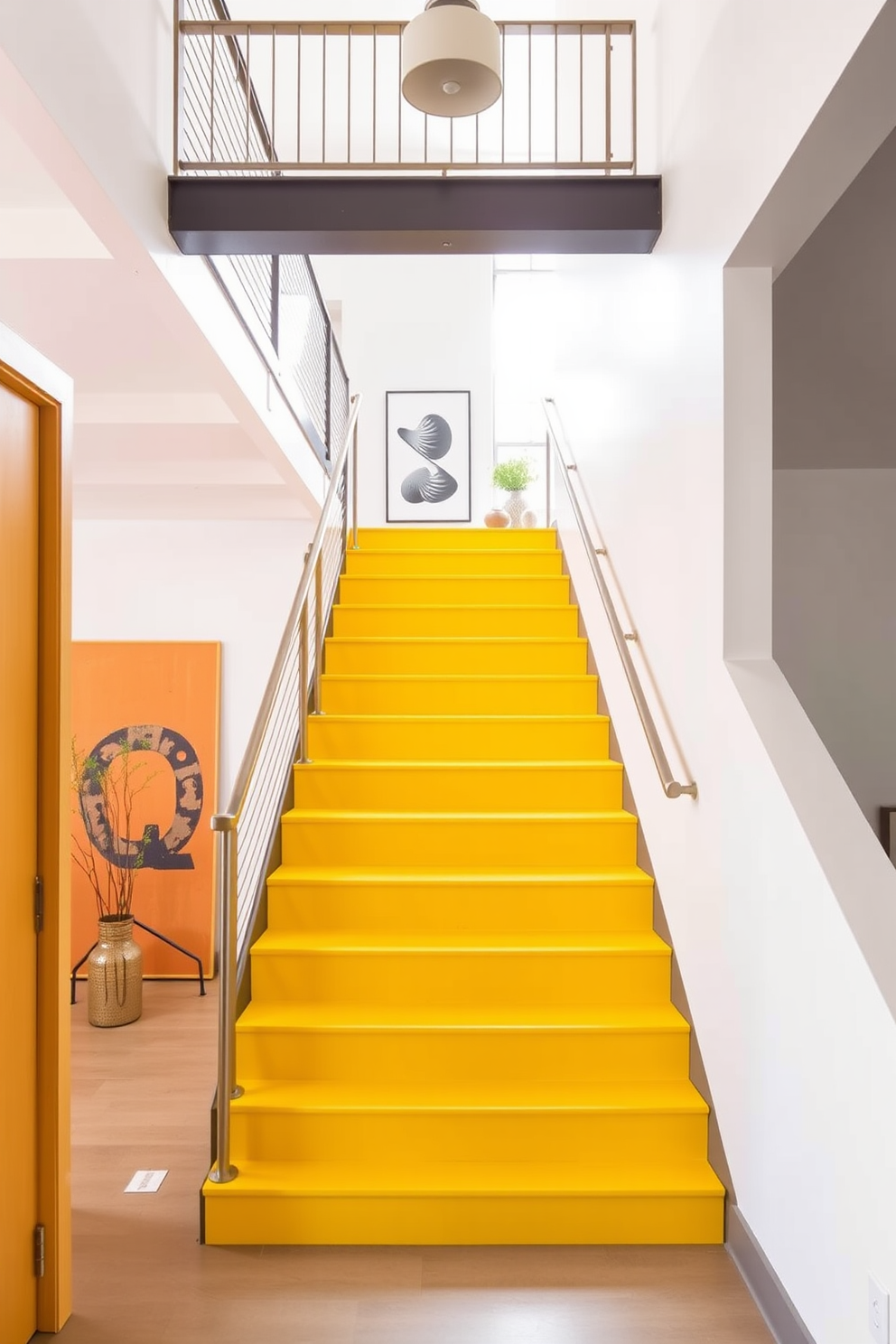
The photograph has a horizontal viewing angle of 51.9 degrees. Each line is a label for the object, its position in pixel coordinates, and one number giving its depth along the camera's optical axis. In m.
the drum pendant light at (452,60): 2.50
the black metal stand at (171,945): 5.27
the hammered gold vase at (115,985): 4.66
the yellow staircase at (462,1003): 2.50
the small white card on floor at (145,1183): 2.83
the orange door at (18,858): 2.07
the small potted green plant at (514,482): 7.35
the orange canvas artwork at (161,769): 5.81
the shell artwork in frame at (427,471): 8.02
